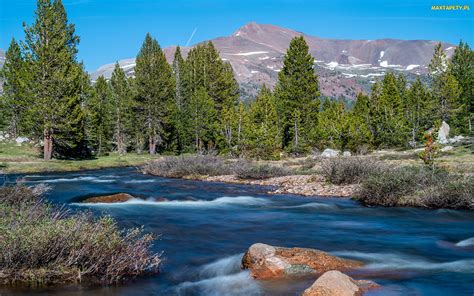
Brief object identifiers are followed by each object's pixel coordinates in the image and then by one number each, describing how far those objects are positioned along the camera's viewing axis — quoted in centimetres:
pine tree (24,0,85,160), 4694
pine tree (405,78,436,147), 6372
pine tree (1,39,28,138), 6469
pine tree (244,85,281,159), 5059
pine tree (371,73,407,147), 5725
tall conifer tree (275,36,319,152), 6062
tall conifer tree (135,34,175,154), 6544
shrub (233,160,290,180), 3319
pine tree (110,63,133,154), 6578
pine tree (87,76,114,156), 6262
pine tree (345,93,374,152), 5231
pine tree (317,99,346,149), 5322
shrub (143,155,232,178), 3703
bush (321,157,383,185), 2583
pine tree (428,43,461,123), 6500
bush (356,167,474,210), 1931
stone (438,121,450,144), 6047
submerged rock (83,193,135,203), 2182
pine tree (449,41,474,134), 6931
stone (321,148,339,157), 4943
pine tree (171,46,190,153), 7000
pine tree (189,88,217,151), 6419
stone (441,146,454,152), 4467
